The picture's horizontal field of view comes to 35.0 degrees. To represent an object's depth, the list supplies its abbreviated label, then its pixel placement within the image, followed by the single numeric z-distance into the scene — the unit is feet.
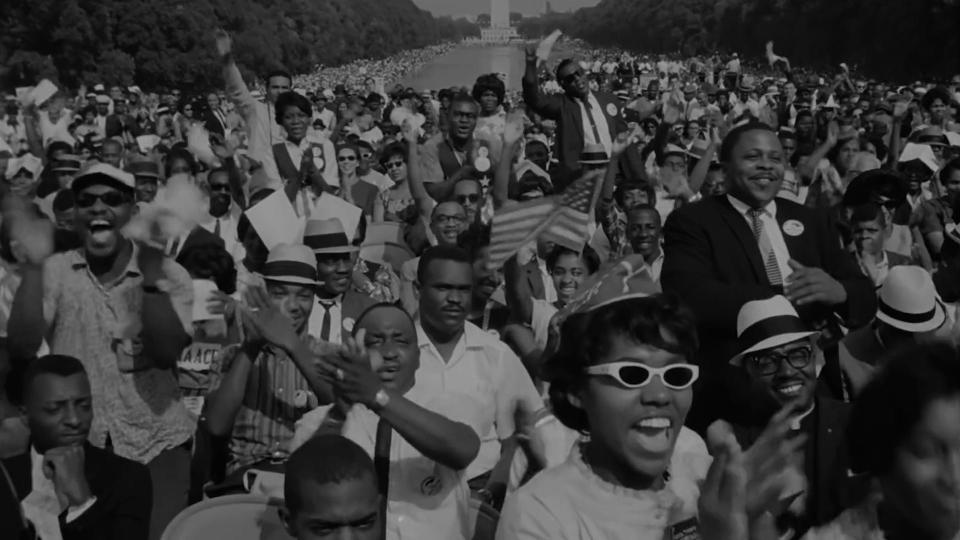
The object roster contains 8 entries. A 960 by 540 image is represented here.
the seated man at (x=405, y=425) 12.82
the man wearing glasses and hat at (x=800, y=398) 13.25
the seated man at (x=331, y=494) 12.45
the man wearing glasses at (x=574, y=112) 34.76
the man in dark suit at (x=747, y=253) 16.44
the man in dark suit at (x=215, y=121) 50.36
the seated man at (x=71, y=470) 15.48
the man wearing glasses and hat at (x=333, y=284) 20.52
